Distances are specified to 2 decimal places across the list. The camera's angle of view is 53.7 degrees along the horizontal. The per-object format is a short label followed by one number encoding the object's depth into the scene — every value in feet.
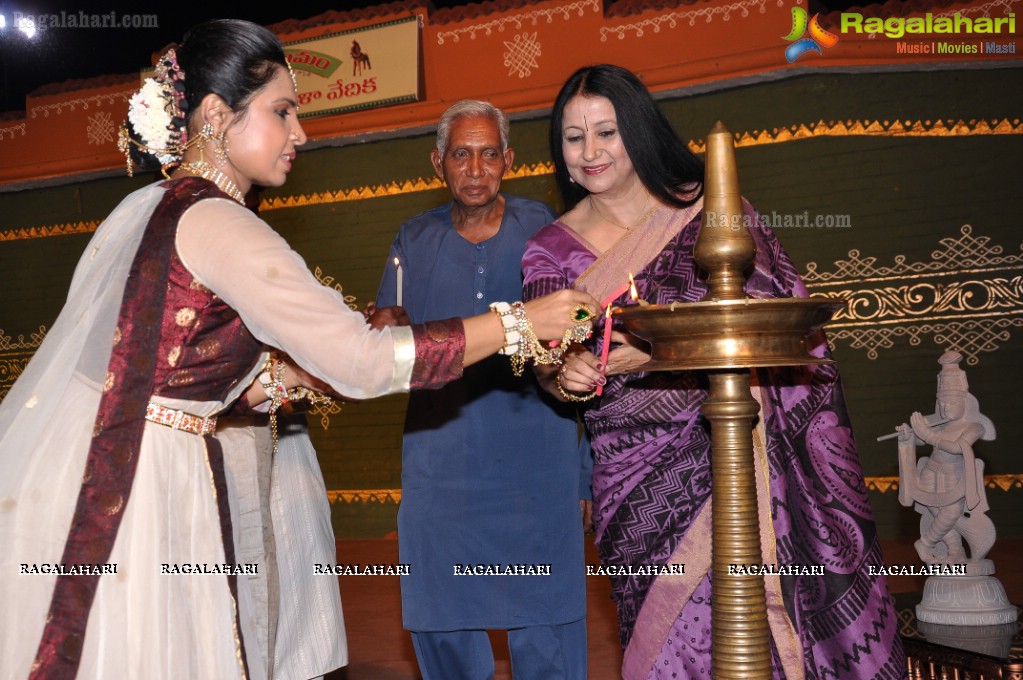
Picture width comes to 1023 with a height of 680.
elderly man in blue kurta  11.23
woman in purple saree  8.14
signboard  27.07
